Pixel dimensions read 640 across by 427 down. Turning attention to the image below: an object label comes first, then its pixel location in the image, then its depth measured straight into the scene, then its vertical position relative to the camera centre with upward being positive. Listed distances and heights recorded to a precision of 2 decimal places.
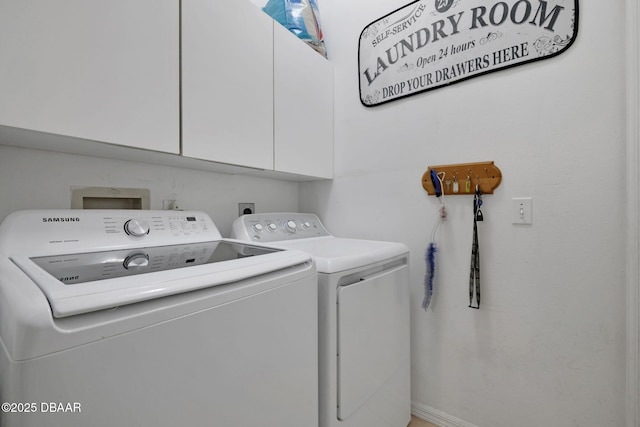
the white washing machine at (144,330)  0.41 -0.23
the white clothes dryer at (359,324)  0.95 -0.45
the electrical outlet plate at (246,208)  1.65 +0.02
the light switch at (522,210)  1.18 +0.00
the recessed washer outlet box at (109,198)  1.08 +0.06
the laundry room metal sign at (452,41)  1.13 +0.82
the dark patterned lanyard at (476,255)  1.28 -0.21
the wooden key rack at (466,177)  1.25 +0.16
